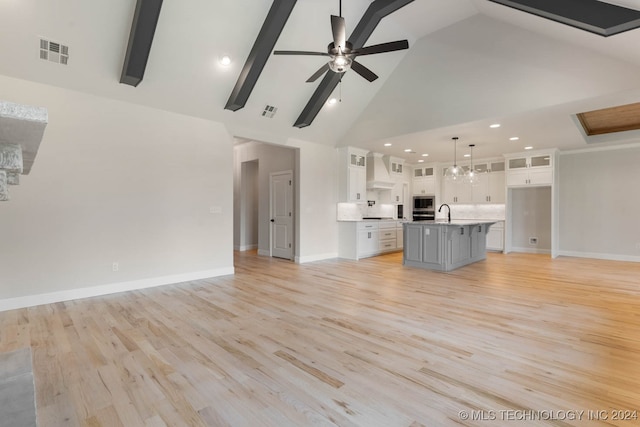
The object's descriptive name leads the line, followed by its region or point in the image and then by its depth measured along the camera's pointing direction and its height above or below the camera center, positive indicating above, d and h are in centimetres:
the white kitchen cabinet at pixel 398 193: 945 +48
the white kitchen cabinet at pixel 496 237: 875 -82
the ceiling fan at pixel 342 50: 324 +175
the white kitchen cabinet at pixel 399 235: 894 -78
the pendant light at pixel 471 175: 695 +75
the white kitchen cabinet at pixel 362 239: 755 -76
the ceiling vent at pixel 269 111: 578 +184
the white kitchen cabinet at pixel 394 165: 898 +131
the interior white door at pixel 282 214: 754 -13
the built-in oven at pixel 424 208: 1000 +2
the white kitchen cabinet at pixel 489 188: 877 +59
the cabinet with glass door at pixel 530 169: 784 +101
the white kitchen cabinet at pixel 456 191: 934 +52
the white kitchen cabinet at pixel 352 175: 773 +86
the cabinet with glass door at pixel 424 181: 996 +89
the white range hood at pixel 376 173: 846 +100
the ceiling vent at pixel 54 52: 368 +189
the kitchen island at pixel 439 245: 602 -73
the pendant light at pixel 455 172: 674 +83
